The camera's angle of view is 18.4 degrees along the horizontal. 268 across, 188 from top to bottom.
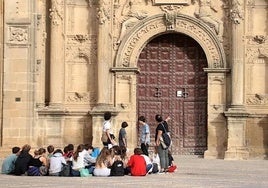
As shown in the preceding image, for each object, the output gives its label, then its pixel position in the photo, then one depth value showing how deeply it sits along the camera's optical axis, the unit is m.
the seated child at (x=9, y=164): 21.52
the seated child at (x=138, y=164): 20.78
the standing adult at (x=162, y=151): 22.27
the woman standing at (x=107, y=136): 23.06
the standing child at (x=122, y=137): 24.02
